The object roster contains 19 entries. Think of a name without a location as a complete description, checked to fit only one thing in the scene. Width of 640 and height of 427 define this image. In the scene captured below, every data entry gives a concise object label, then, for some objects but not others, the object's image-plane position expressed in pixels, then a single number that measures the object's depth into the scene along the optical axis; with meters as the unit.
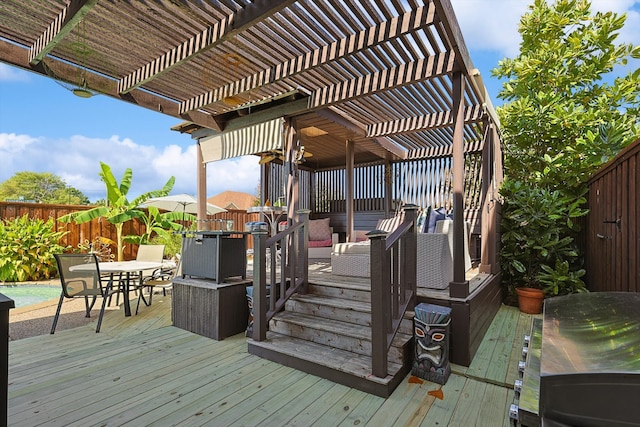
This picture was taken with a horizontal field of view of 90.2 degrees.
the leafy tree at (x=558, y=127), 4.89
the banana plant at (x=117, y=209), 8.20
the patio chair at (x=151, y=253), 5.33
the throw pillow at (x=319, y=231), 6.66
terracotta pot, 4.75
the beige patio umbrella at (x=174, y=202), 7.42
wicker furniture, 3.49
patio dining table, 4.18
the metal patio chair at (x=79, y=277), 3.85
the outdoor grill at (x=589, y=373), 0.69
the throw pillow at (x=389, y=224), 5.66
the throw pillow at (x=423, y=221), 4.54
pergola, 2.72
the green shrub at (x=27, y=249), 6.89
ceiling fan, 4.84
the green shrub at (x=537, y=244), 4.81
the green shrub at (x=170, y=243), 8.48
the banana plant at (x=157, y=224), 8.93
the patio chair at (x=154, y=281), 4.78
